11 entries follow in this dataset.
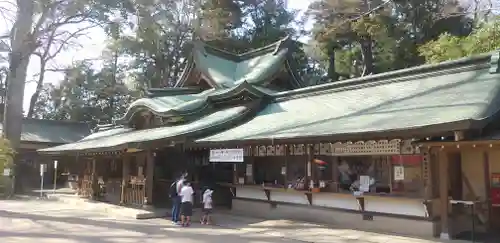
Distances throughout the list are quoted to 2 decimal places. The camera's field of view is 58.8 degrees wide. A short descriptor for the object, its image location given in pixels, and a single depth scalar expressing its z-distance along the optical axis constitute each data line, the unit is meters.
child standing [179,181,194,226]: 13.31
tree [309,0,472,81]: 29.87
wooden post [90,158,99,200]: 21.02
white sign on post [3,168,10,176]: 22.08
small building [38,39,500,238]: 10.37
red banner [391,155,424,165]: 11.32
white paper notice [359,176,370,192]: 12.11
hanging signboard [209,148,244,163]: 14.36
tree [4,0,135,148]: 23.67
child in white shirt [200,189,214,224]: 13.56
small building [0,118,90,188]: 31.27
